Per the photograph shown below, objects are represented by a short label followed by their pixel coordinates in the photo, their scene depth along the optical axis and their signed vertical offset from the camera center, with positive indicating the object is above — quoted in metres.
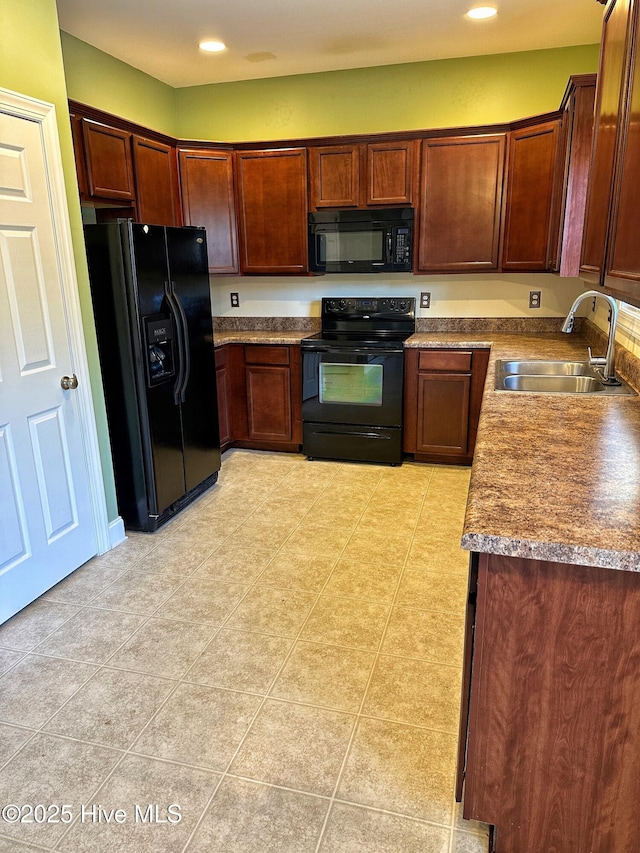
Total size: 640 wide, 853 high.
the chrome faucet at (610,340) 2.42 -0.32
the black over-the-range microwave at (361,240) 3.88 +0.17
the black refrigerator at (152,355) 2.84 -0.44
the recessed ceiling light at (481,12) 3.02 +1.29
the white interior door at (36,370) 2.29 -0.41
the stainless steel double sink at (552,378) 2.58 -0.53
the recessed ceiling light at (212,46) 3.46 +1.31
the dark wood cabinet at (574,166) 2.70 +0.46
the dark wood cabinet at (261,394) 4.16 -0.90
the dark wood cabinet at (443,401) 3.79 -0.89
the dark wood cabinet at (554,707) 1.15 -0.90
